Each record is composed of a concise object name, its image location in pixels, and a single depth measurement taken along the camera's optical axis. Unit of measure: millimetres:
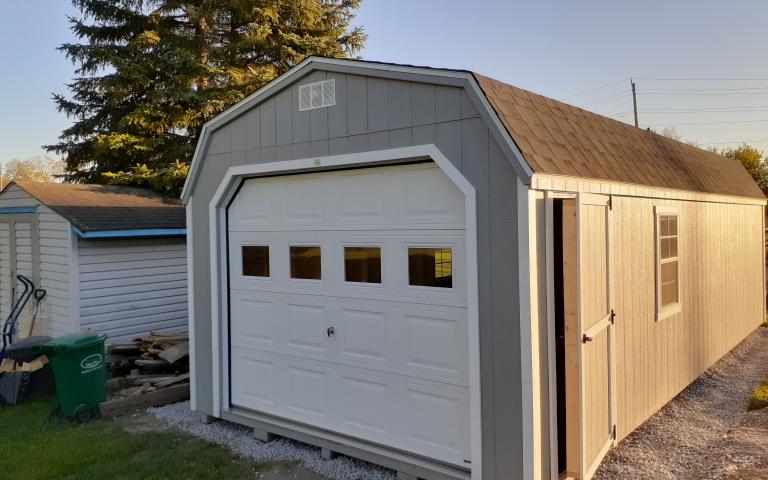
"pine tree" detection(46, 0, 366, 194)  15102
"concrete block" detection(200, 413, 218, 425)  5996
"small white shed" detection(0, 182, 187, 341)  8109
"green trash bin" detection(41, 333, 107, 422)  6059
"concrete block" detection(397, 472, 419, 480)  4320
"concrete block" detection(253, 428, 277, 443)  5414
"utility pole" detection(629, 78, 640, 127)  31250
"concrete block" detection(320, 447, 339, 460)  4895
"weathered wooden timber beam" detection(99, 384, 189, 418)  6297
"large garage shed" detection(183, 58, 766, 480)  3846
